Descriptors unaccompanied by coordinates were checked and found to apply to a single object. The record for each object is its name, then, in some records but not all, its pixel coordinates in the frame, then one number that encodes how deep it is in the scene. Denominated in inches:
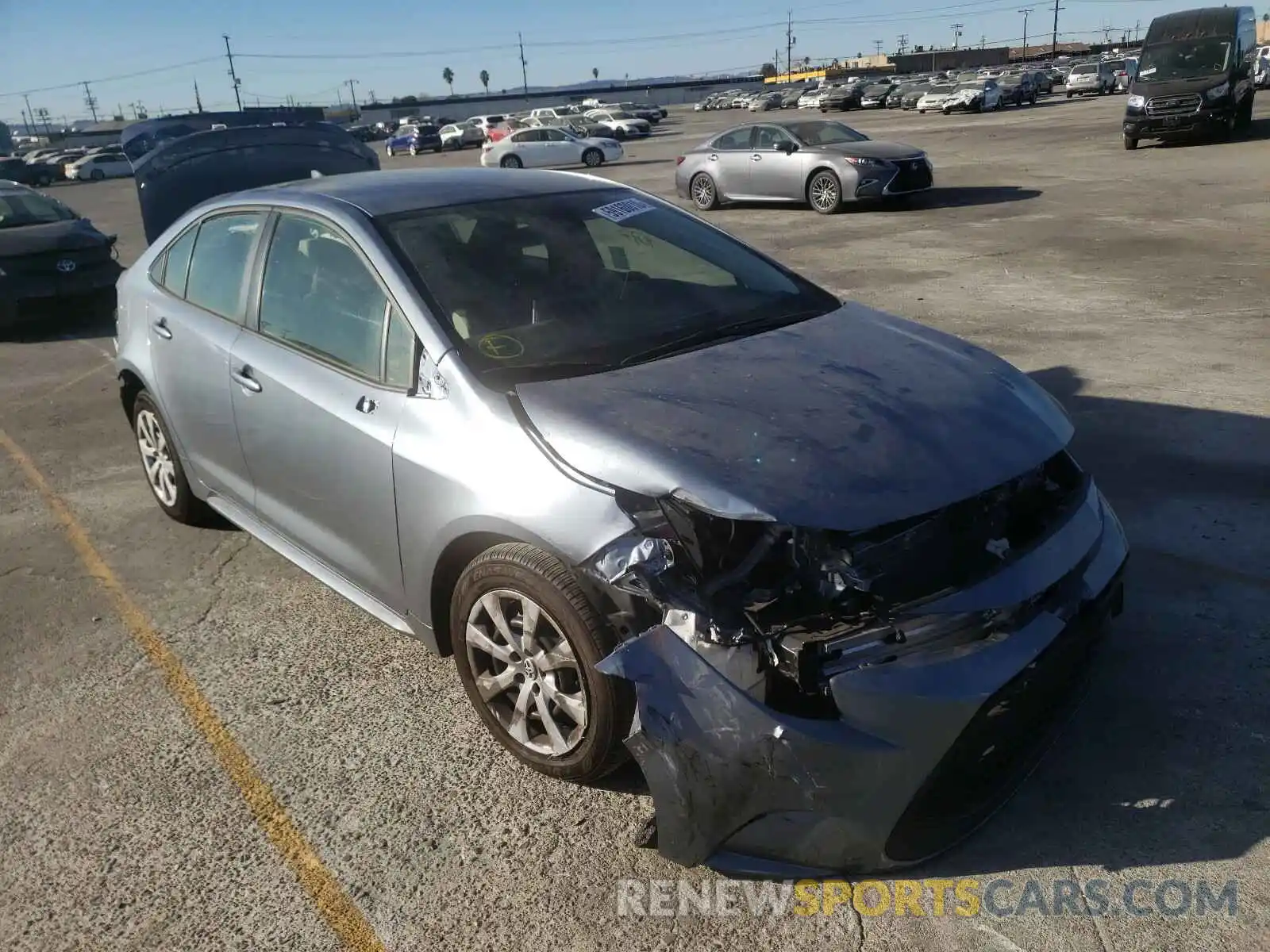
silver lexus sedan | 615.8
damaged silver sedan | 96.8
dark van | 803.4
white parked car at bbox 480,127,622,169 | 1336.1
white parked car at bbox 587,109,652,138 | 1967.3
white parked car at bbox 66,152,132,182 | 2134.6
